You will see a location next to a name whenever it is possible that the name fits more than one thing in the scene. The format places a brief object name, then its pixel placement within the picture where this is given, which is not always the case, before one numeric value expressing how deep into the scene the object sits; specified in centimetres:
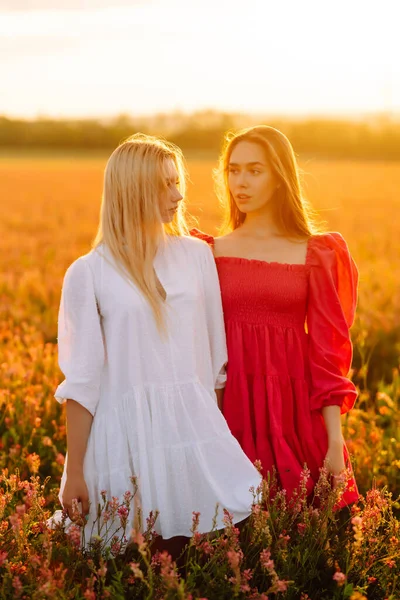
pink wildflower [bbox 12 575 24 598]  233
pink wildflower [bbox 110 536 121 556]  273
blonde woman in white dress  299
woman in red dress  346
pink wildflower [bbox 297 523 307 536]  285
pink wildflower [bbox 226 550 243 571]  231
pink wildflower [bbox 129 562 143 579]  207
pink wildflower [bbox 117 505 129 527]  268
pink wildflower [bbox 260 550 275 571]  234
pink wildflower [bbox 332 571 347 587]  235
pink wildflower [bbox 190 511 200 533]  259
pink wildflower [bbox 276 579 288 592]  225
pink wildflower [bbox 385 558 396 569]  285
